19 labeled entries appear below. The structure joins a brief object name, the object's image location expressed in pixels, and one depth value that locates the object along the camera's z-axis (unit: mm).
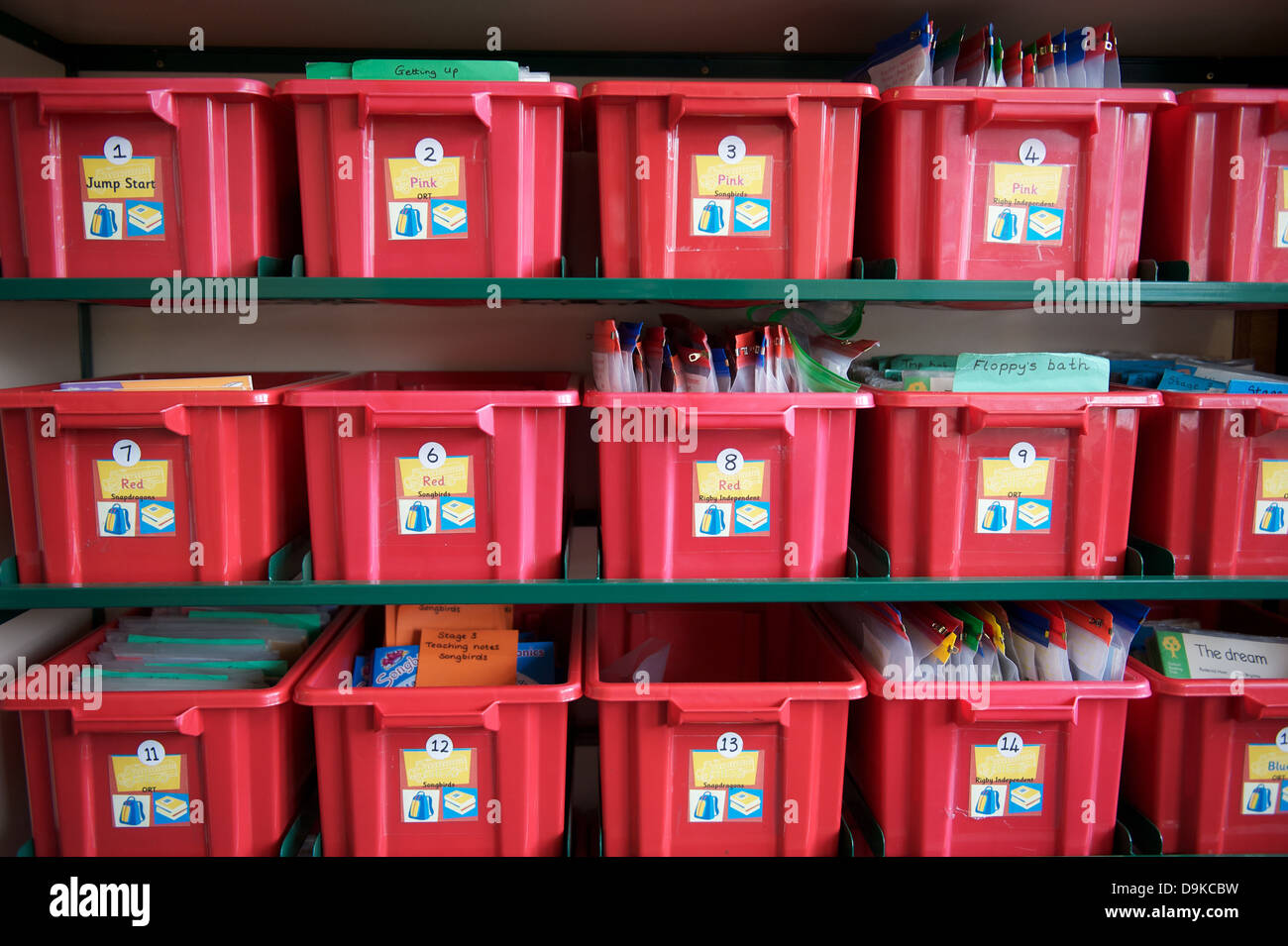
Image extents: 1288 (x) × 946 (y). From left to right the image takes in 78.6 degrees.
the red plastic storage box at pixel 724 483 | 1396
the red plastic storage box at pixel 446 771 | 1416
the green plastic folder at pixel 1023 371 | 1425
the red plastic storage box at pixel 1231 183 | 1433
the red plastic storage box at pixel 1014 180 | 1404
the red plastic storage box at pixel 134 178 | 1363
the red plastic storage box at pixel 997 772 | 1467
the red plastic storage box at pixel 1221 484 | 1442
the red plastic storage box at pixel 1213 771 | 1501
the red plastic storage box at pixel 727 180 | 1386
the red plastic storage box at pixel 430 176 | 1358
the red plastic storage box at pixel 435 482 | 1384
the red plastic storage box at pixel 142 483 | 1380
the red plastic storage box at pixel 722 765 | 1427
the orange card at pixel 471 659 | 1608
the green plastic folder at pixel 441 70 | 1385
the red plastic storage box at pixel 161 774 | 1415
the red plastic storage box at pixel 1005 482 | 1412
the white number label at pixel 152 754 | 1445
